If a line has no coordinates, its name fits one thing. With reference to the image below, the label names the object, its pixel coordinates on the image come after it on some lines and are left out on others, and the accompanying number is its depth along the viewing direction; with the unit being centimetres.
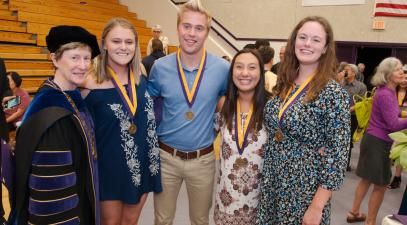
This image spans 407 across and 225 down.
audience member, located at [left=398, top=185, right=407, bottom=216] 246
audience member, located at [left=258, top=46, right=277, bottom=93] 377
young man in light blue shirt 208
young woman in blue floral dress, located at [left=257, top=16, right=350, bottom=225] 161
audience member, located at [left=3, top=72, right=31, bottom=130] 432
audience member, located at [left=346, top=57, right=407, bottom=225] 291
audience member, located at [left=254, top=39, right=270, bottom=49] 454
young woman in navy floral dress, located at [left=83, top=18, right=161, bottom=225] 185
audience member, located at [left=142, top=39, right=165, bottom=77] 538
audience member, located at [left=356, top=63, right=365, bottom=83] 625
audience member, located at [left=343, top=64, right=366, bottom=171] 511
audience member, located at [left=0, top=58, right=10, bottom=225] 169
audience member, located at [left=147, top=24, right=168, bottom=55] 683
